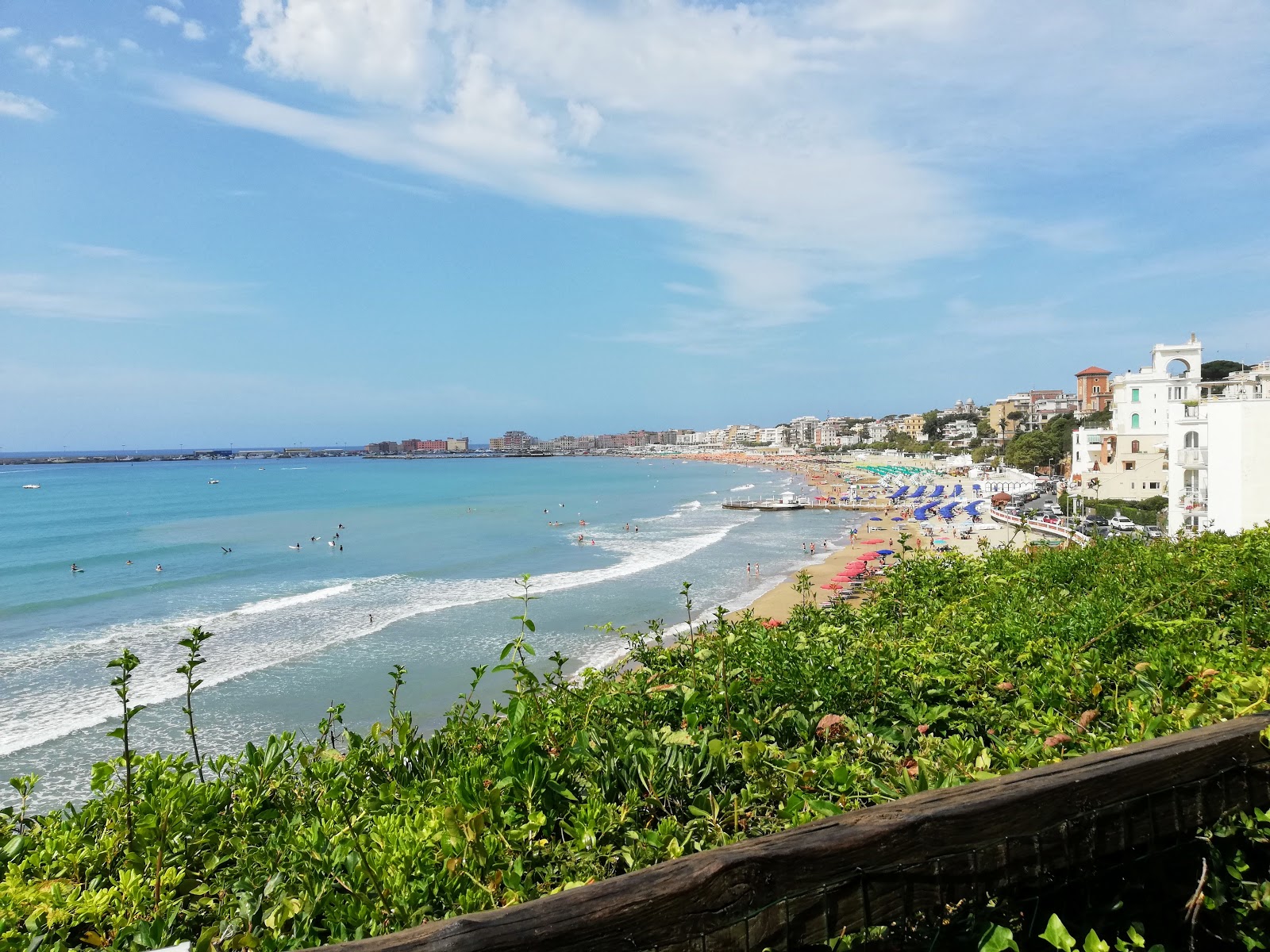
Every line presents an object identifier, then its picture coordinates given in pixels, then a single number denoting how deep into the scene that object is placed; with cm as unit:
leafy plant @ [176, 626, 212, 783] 279
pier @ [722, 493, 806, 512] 6341
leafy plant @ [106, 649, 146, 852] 225
